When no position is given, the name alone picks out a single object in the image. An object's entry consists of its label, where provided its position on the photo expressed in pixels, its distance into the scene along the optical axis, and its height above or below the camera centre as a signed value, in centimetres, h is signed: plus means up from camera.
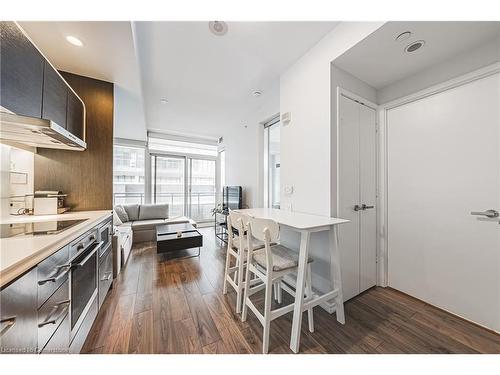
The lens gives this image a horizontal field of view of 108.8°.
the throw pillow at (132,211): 435 -53
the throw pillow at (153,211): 448 -56
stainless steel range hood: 113 +44
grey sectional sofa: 394 -73
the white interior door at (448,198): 147 -8
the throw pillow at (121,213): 401 -54
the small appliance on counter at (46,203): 170 -13
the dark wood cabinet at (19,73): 103 +75
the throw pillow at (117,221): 358 -64
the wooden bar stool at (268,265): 127 -59
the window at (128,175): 491 +41
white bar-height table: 129 -55
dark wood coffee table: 289 -84
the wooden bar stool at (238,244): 161 -55
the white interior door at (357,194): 184 -5
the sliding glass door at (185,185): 534 +16
